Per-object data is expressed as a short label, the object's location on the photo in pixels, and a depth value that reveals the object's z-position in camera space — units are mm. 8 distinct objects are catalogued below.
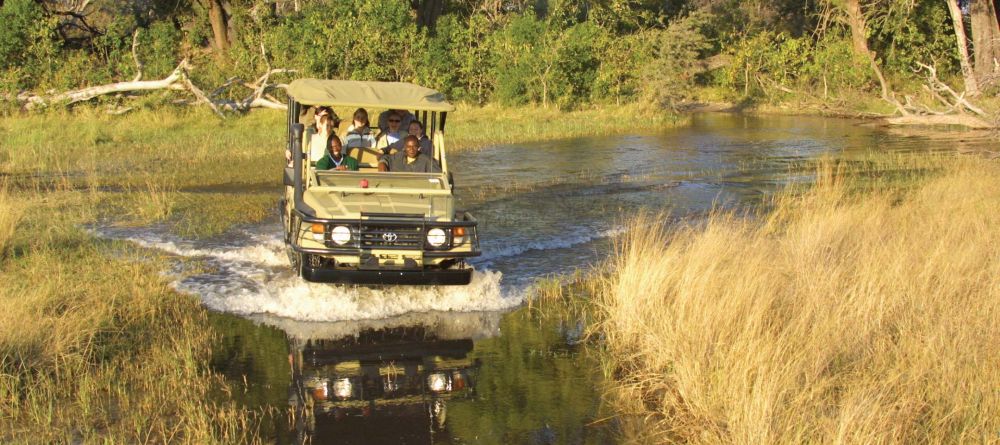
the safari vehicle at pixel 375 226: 8773
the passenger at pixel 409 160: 10531
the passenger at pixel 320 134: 10570
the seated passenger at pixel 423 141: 10734
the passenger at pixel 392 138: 10898
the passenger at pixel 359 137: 10867
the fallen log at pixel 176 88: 25719
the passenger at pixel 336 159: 10406
